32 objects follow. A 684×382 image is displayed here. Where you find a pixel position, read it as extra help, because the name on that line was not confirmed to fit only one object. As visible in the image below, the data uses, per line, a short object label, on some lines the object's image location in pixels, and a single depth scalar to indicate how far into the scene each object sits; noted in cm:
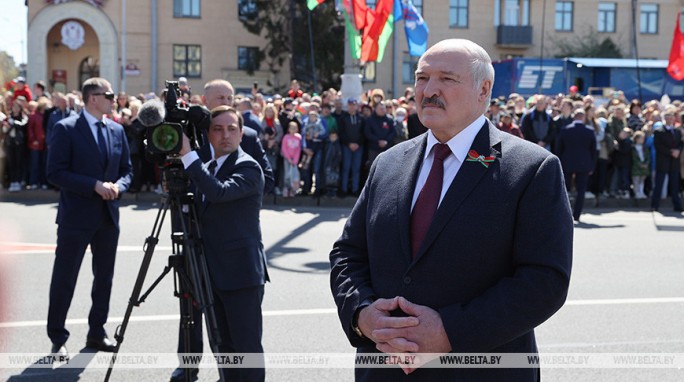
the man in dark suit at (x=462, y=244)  301
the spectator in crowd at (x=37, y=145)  1717
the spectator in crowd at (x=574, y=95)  2296
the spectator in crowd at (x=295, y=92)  2417
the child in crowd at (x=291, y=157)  1712
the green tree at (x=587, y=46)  4856
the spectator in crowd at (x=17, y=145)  1692
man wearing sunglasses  660
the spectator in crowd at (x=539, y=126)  1798
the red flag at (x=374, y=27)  1805
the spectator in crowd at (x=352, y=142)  1725
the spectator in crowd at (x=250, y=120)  1152
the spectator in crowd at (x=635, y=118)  1933
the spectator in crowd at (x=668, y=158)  1730
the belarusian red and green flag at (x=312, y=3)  1668
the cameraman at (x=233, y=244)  551
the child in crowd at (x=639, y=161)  1816
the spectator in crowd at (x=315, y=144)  1728
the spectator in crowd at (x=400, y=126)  1759
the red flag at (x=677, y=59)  2097
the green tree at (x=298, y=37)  4200
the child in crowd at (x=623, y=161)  1822
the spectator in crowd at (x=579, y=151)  1589
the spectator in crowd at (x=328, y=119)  1736
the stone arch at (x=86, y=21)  4384
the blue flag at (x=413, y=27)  1950
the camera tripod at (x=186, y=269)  526
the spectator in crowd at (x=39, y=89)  1944
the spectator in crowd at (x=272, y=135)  1716
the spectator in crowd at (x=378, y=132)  1723
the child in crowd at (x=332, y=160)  1725
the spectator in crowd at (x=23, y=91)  1892
